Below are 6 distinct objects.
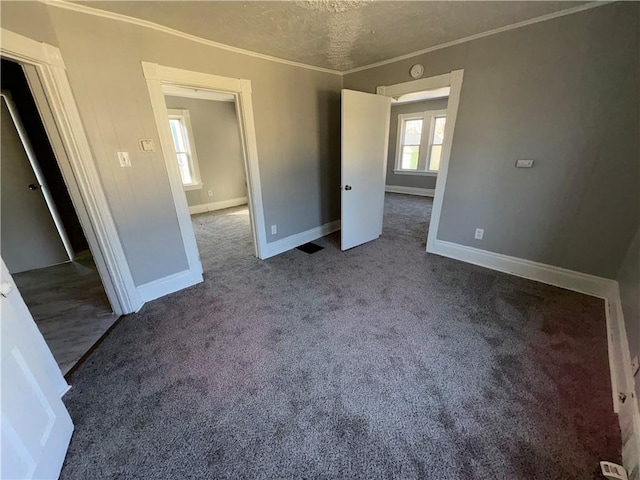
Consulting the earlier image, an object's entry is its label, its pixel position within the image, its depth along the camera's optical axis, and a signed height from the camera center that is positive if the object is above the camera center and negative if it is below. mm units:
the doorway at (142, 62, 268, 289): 2096 +73
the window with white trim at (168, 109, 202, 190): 4852 +45
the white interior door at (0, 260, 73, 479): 903 -949
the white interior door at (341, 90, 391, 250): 2920 -198
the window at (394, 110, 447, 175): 6180 +70
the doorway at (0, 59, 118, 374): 2365 -910
